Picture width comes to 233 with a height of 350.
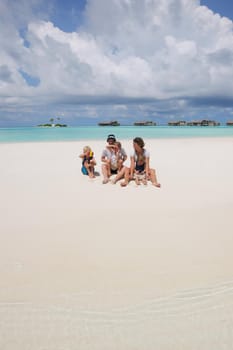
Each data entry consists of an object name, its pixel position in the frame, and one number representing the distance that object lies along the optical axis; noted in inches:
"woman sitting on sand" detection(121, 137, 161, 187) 247.6
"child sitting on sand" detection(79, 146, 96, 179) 287.9
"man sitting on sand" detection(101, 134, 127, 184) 275.3
